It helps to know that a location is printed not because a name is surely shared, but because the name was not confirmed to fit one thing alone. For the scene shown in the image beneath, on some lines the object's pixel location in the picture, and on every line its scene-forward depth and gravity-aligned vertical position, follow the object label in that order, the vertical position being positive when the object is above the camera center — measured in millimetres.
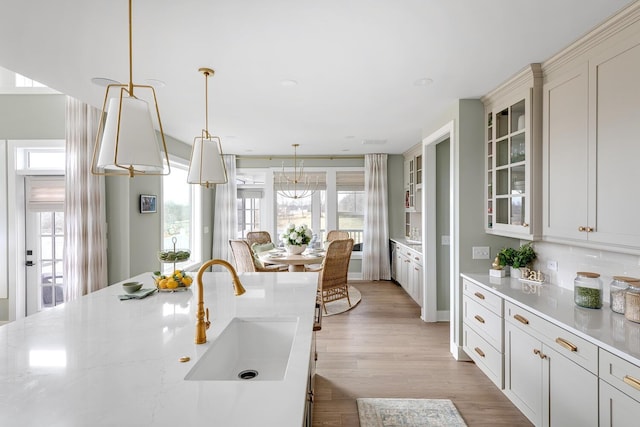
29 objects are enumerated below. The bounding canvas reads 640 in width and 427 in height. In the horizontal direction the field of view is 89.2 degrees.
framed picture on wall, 4098 +107
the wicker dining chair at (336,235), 6262 -452
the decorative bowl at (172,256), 2408 -333
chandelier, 6699 +571
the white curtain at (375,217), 6445 -106
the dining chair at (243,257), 4500 -644
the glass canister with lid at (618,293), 1827 -473
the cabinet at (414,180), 5574 +573
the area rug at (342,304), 4726 -1443
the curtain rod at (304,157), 6684 +1125
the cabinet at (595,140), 1757 +443
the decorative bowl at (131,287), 2176 -512
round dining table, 4535 -657
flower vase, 4867 -563
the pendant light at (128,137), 1282 +302
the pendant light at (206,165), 2195 +322
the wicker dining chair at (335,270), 4535 -851
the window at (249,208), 6844 +75
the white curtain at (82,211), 3535 +4
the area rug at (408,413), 2271 -1475
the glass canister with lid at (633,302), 1716 -481
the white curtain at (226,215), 6375 -69
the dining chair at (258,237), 5922 -476
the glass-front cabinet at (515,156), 2486 +470
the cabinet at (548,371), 1663 -950
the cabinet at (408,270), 4724 -961
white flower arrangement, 4852 -370
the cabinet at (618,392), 1403 -819
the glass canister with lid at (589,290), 1988 -486
